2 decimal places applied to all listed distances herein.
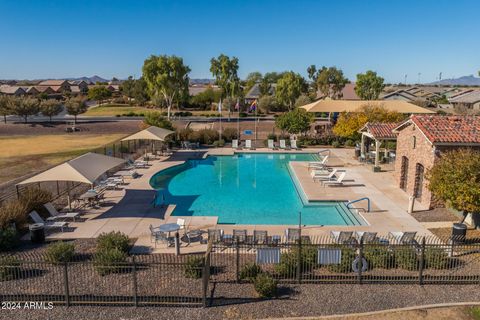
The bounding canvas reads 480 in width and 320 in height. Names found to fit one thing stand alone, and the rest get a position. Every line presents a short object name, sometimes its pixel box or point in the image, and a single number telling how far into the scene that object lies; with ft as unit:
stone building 58.54
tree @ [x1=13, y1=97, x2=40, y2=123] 179.93
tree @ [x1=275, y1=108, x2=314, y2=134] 122.01
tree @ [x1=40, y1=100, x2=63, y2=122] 184.14
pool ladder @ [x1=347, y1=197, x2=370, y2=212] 60.49
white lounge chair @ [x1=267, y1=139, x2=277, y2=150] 122.09
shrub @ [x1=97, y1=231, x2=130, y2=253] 42.43
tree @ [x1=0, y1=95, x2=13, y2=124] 180.62
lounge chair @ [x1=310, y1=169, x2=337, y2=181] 79.10
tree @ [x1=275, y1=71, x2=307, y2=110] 211.20
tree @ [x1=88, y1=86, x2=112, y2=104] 344.65
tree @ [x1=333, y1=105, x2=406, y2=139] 107.29
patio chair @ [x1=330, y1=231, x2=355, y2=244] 44.57
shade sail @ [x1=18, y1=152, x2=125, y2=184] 54.03
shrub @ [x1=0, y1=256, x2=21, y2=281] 36.53
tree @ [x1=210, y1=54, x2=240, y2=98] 235.40
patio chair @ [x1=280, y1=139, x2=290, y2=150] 121.90
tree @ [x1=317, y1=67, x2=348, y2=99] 273.54
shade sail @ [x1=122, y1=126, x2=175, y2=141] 93.64
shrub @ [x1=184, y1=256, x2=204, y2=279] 37.52
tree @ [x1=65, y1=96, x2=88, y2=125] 180.03
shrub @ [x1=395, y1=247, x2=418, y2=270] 39.06
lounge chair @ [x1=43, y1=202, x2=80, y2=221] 53.72
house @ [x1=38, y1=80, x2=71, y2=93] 424.58
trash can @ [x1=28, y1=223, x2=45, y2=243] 46.66
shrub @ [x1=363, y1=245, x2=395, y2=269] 39.63
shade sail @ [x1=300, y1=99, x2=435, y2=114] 132.46
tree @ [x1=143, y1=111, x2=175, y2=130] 117.60
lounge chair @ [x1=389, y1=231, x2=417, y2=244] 43.42
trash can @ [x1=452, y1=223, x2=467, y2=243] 45.54
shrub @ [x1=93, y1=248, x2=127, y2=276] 37.93
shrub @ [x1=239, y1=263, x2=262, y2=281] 37.19
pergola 85.76
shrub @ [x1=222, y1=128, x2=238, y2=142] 134.92
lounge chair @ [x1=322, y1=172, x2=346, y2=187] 75.61
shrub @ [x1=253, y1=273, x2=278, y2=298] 33.94
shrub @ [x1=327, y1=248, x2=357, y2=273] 38.50
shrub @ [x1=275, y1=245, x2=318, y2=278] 37.86
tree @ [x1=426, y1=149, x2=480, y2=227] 44.52
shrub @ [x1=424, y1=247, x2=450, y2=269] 39.55
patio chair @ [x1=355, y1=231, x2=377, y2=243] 44.68
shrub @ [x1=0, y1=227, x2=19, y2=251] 43.86
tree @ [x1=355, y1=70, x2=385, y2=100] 233.55
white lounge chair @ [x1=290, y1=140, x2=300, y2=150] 121.39
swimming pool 61.16
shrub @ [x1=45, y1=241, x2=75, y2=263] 40.04
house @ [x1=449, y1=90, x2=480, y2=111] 222.69
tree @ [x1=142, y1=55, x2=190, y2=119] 174.81
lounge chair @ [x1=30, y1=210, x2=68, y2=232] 50.60
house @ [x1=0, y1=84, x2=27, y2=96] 348.59
